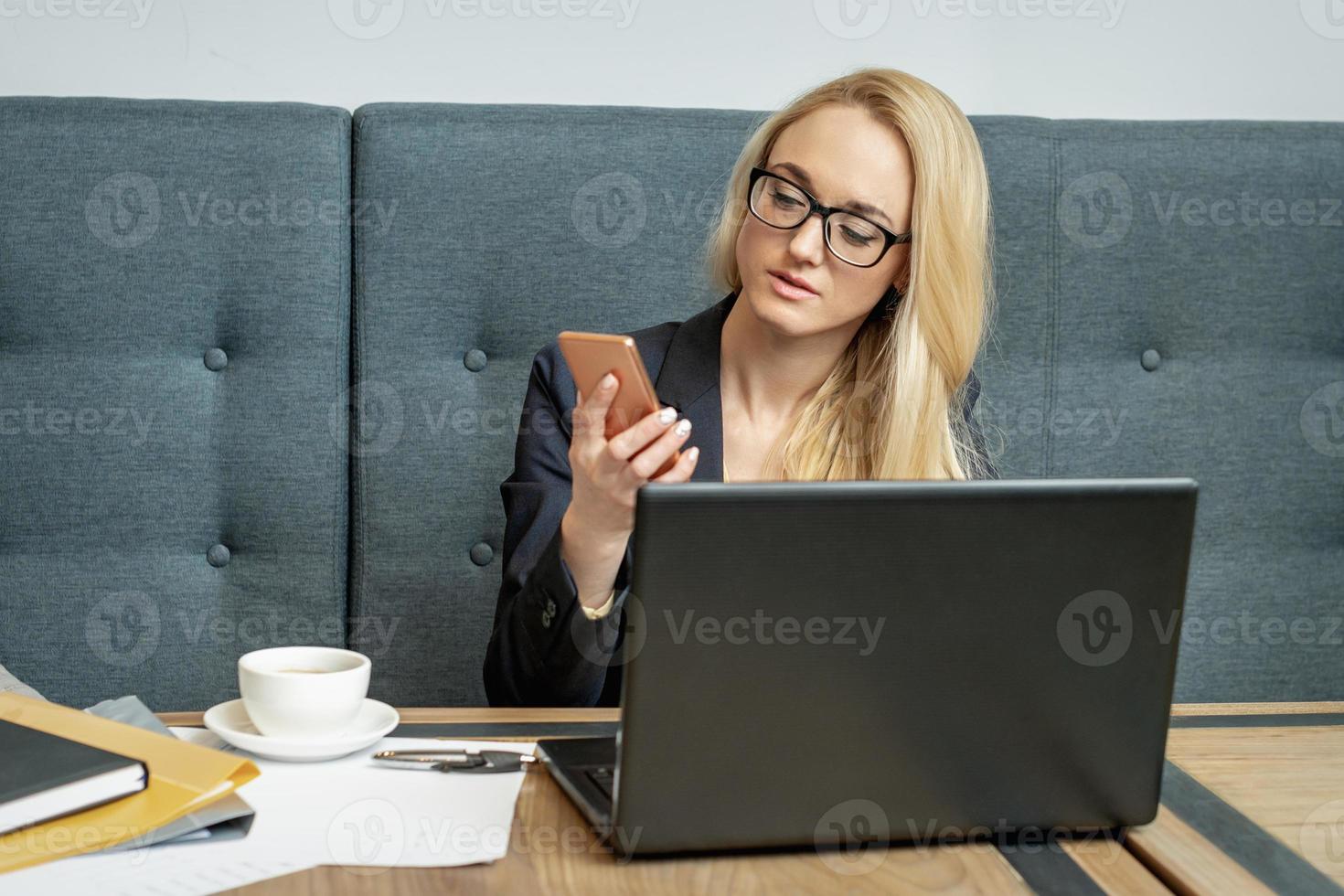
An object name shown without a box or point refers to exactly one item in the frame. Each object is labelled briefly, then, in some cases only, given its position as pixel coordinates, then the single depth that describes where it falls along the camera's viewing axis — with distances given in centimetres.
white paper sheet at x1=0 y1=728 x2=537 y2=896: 210
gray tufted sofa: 311
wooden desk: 213
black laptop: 211
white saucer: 230
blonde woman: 283
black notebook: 212
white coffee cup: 230
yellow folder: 212
